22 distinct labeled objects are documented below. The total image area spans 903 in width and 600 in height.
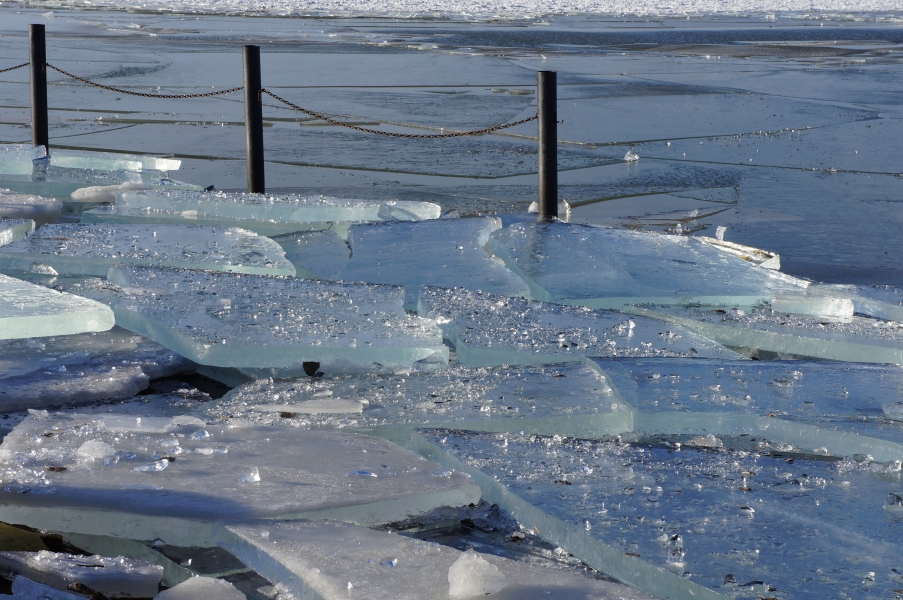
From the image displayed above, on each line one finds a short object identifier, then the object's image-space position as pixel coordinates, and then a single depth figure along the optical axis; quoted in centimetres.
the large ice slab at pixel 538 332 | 670
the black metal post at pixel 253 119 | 1367
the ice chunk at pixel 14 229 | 902
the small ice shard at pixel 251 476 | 459
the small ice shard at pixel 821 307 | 805
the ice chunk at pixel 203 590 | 377
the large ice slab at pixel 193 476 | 430
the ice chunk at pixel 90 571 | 389
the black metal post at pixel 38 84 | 1563
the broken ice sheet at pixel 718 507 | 393
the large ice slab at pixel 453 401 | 552
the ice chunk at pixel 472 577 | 363
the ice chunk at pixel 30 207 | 1056
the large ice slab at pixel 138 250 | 857
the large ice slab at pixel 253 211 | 1106
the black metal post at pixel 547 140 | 1242
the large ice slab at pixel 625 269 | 833
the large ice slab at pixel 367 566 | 370
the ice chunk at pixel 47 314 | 624
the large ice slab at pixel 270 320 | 637
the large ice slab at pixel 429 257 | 863
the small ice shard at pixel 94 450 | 477
